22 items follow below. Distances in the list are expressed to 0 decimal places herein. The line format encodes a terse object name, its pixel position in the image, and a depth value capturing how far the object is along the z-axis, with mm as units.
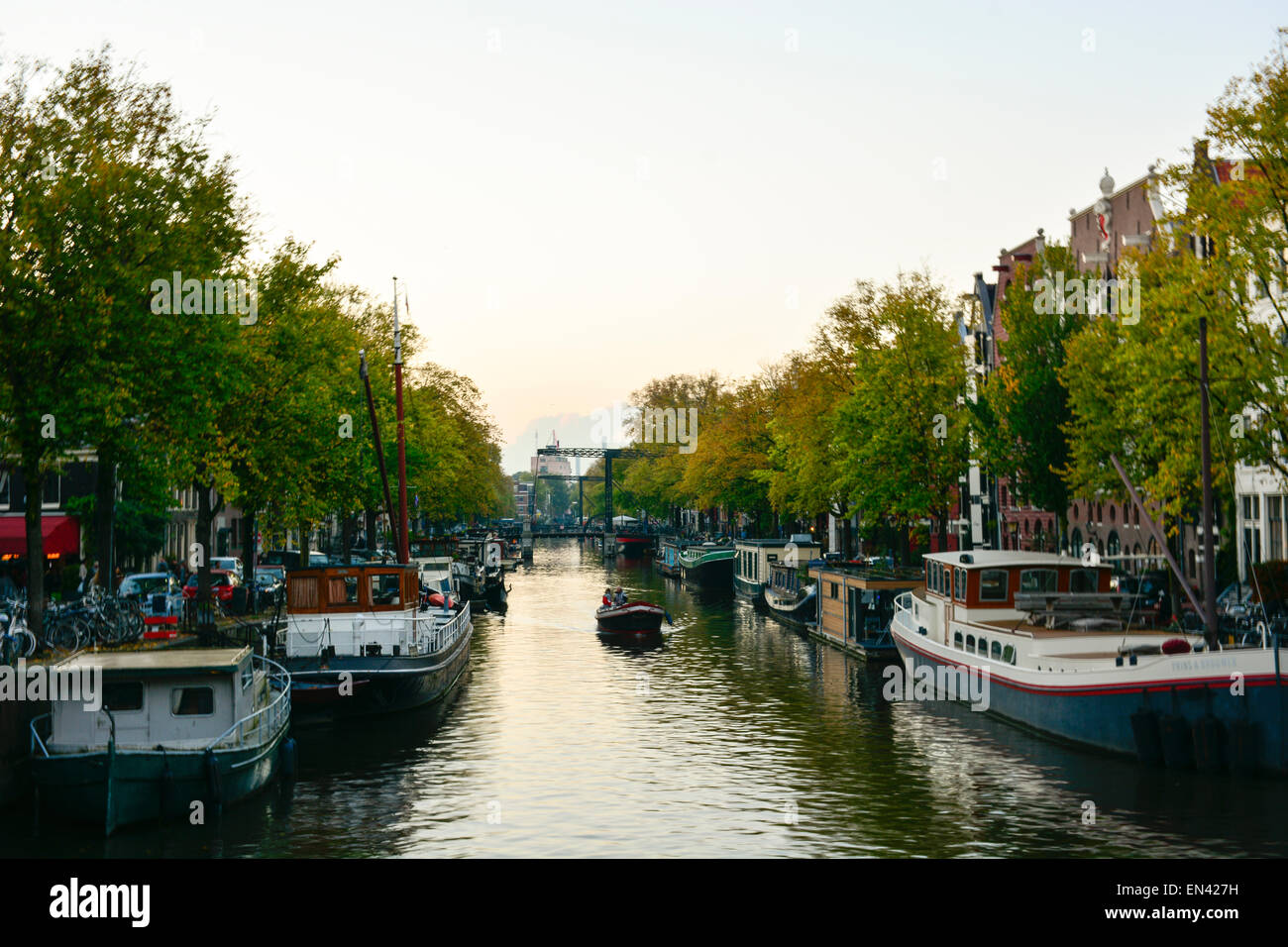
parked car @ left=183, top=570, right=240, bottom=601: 53625
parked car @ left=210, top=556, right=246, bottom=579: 67688
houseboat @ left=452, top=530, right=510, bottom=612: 80625
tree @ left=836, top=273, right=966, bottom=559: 65938
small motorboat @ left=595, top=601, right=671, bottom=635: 62188
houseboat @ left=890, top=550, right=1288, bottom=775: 29094
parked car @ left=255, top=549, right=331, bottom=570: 78812
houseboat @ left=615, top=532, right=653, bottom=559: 159125
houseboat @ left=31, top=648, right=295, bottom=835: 24984
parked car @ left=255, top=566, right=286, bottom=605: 56812
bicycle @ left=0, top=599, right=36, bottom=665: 31688
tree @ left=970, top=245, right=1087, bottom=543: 56844
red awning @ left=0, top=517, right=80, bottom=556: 56375
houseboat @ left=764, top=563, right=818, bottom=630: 67562
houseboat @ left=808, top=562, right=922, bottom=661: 53875
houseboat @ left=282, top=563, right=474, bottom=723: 37500
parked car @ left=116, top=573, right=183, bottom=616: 42531
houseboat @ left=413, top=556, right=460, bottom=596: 69188
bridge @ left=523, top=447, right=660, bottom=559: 161625
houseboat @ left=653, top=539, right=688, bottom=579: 115625
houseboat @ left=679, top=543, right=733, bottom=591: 99250
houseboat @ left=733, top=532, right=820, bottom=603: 78438
